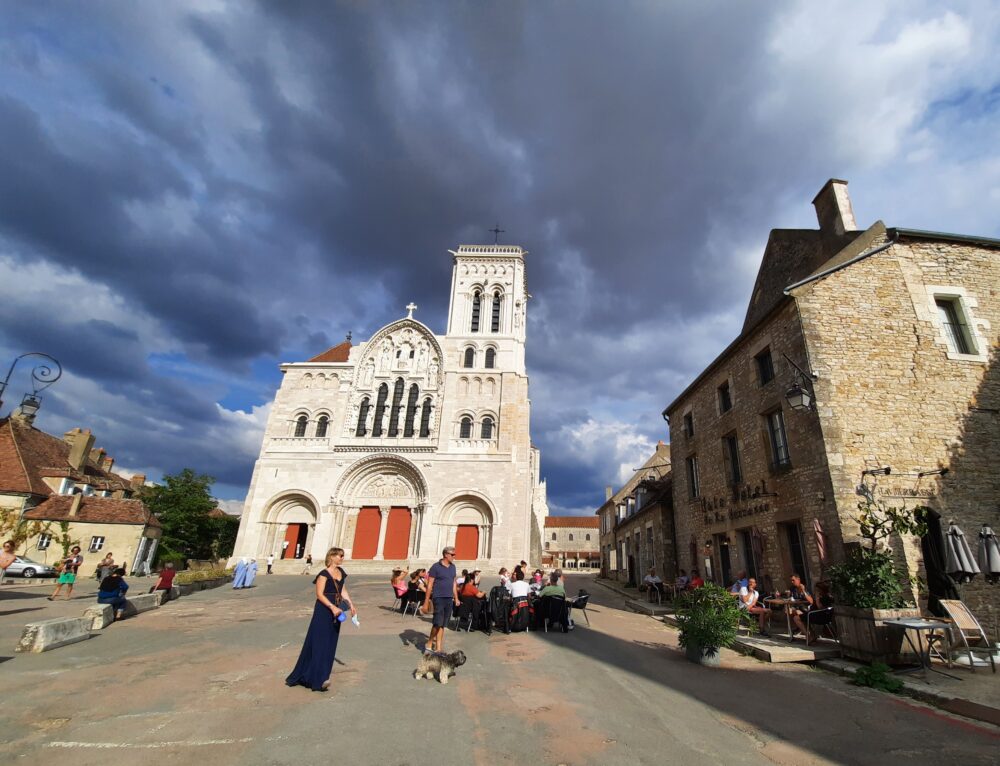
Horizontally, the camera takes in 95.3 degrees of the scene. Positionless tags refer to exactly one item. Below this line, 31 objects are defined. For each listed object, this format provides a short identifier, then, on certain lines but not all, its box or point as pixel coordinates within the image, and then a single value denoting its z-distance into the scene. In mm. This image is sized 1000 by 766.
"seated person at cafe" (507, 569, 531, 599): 10422
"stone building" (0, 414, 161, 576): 23953
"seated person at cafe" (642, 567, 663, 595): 16141
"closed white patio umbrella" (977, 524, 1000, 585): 7859
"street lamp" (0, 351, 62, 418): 12852
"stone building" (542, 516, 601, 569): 62188
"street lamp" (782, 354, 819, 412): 9617
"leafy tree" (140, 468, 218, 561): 29812
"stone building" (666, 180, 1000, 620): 9812
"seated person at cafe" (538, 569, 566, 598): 10734
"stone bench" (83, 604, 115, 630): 8359
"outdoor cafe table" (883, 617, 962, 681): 6434
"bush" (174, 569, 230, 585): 15706
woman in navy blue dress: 5122
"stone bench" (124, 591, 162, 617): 10320
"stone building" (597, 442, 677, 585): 19516
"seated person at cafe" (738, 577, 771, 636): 9625
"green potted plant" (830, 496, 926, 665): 7117
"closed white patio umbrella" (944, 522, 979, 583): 7805
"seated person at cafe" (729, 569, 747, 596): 10588
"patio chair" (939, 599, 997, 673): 7004
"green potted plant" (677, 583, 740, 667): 7469
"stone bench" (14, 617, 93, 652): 6797
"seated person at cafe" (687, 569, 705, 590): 13844
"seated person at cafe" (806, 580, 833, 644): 8914
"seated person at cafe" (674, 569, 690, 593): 14571
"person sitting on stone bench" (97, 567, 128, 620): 9406
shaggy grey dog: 5828
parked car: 22141
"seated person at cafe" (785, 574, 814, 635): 8945
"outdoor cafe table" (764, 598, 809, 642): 8969
